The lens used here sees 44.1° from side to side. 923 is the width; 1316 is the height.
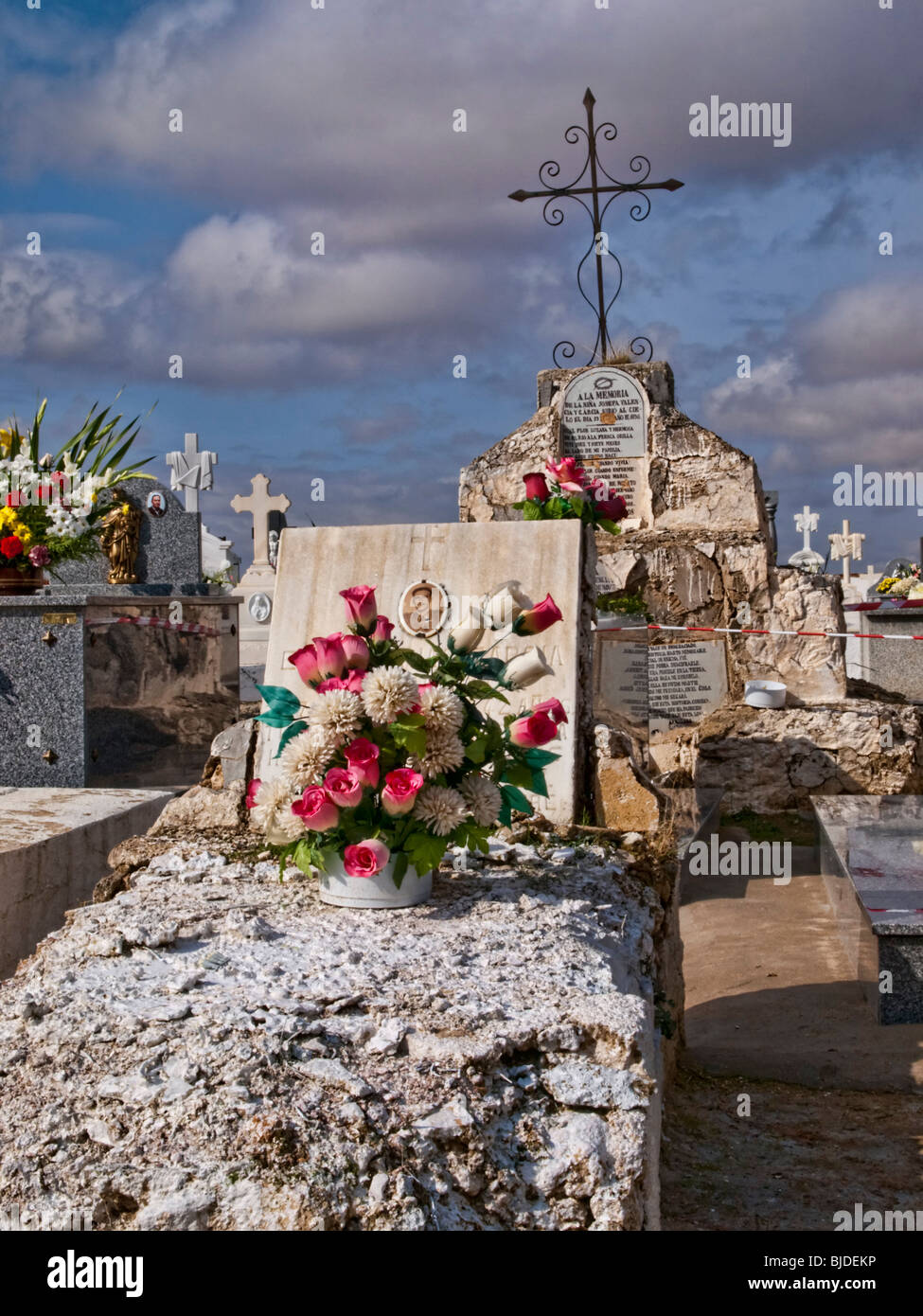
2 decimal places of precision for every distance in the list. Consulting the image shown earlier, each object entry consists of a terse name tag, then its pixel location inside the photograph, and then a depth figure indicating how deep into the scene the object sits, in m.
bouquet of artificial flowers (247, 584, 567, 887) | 2.68
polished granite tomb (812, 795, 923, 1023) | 4.36
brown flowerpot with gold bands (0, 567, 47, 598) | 6.28
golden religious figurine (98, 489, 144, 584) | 7.49
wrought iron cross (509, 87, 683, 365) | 10.08
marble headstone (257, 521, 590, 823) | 4.38
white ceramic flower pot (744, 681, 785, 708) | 8.15
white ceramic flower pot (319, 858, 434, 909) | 2.78
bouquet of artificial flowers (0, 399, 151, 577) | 6.39
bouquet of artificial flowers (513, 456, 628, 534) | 5.57
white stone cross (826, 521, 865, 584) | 25.33
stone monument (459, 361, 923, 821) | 7.97
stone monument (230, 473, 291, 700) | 13.21
